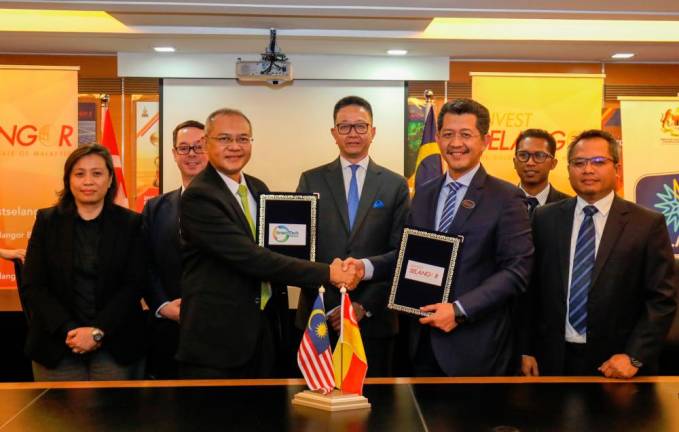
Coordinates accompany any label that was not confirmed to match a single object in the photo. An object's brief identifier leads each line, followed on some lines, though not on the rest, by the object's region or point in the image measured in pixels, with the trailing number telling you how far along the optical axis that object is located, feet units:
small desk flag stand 8.70
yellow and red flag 8.92
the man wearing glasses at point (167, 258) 14.93
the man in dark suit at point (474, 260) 11.43
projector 21.56
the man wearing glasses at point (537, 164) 16.53
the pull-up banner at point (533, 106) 23.65
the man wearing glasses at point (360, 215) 13.74
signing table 8.00
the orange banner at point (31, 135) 22.99
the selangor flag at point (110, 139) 22.69
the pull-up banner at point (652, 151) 23.77
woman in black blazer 13.17
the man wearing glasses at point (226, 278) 11.98
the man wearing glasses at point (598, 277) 11.48
